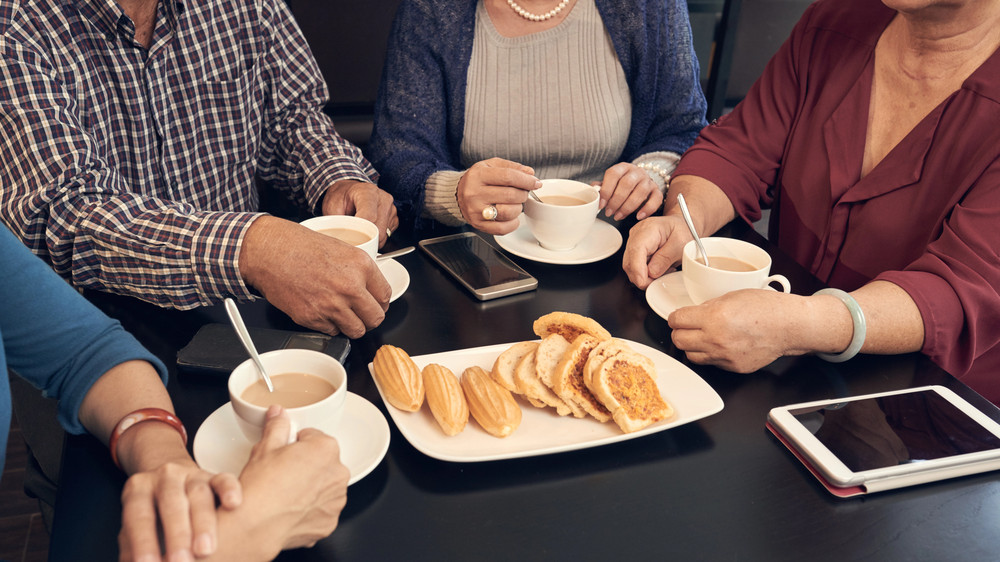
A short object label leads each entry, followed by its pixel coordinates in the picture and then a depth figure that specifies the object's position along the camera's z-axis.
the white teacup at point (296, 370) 0.71
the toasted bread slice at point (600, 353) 0.87
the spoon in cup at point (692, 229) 1.17
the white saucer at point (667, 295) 1.13
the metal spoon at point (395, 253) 1.26
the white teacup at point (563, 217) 1.27
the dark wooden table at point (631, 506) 0.68
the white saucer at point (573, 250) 1.30
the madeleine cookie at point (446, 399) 0.81
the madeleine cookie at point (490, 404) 0.82
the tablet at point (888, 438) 0.76
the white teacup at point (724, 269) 1.07
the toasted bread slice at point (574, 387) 0.85
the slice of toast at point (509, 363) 0.89
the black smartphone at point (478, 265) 1.18
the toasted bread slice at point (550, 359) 0.86
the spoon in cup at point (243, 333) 0.76
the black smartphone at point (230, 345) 0.93
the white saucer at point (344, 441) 0.75
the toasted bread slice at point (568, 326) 0.96
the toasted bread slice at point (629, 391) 0.83
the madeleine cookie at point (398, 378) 0.84
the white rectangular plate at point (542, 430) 0.79
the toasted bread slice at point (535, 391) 0.86
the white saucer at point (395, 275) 1.15
